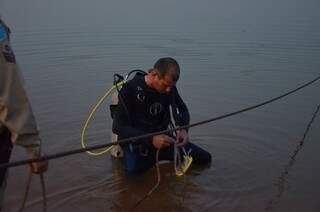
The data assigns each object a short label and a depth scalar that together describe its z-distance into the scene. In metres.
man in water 4.65
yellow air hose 5.12
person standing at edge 2.48
